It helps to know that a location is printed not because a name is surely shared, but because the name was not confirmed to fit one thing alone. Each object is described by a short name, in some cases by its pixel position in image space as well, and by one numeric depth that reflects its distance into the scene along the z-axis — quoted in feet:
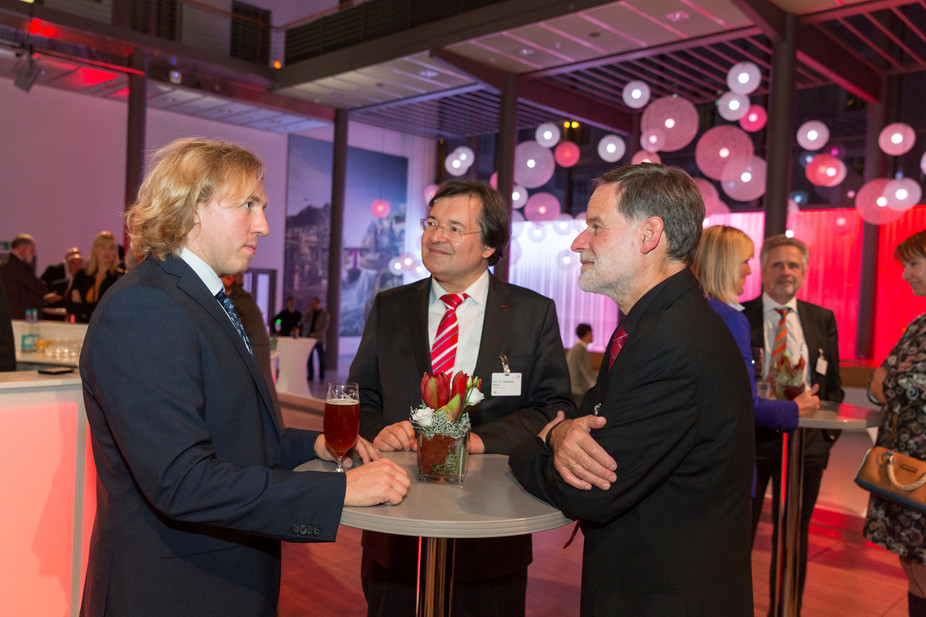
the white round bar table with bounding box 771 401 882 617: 9.86
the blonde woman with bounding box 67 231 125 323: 21.02
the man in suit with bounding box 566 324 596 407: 26.30
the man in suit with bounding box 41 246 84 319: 23.09
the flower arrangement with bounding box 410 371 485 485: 5.34
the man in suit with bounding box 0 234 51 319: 24.47
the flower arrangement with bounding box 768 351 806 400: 9.85
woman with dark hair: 9.09
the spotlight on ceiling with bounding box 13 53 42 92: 30.17
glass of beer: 5.29
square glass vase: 5.39
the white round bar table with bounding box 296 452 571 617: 4.42
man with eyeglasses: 7.02
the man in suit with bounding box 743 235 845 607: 11.01
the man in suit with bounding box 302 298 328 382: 42.19
